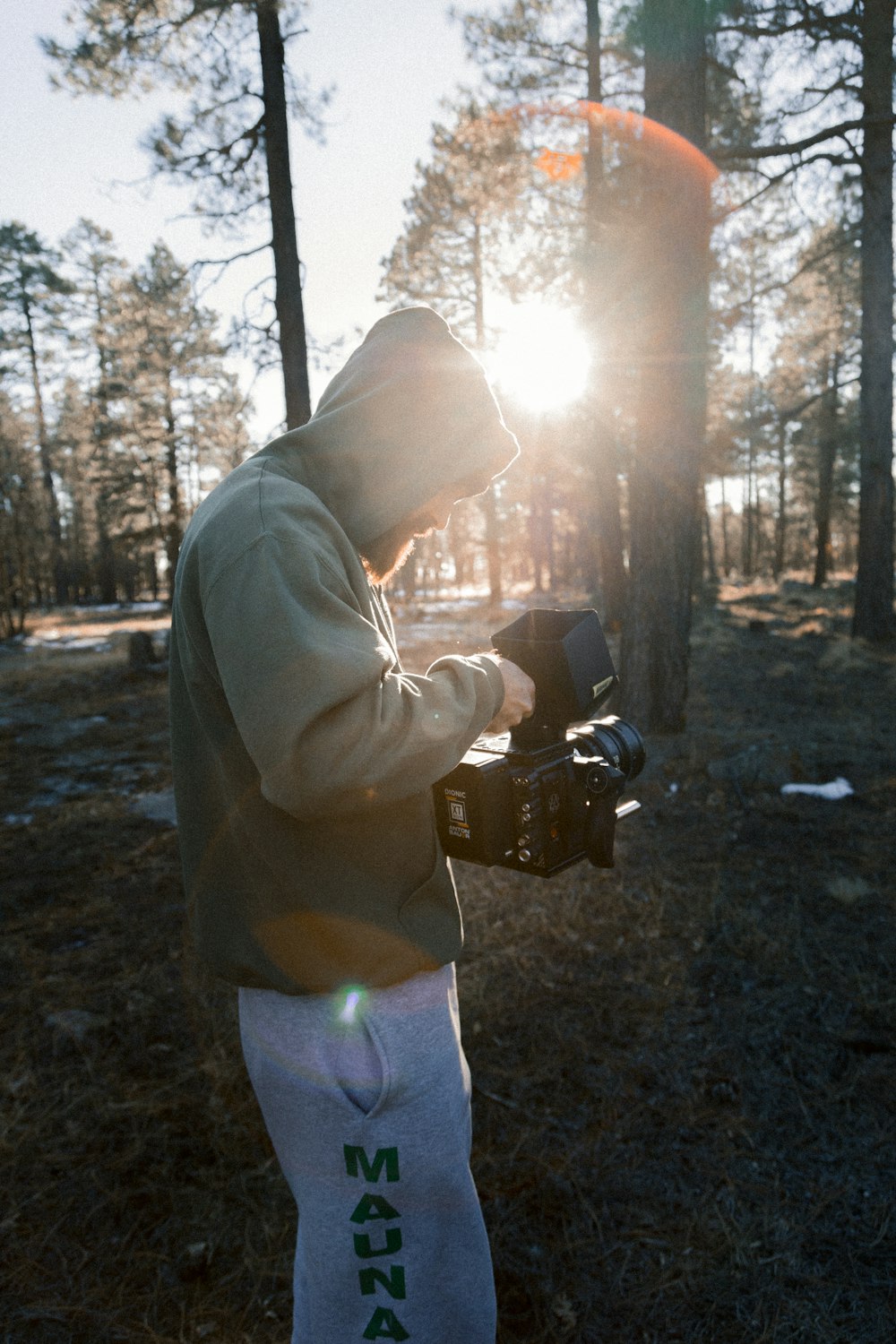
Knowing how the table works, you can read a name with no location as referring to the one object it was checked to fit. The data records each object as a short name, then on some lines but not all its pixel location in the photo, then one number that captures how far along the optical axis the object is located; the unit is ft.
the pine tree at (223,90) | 21.31
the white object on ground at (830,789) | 17.47
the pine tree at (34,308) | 97.45
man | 3.71
